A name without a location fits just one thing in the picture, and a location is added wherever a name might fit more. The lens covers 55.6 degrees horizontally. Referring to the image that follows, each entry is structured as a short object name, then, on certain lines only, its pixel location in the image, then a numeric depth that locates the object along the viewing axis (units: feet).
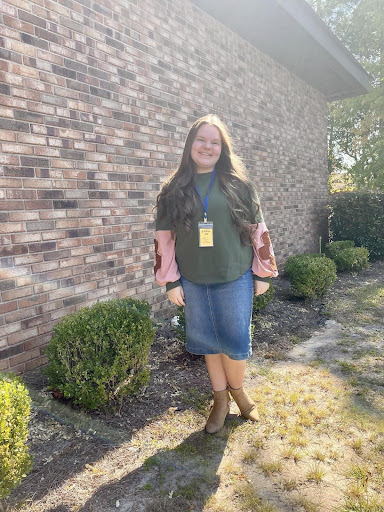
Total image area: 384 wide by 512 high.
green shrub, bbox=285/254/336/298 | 17.21
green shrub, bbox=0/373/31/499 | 5.05
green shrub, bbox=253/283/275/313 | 14.08
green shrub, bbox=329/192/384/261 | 28.60
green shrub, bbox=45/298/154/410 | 7.84
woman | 7.01
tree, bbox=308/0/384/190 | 36.91
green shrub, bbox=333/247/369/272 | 24.05
